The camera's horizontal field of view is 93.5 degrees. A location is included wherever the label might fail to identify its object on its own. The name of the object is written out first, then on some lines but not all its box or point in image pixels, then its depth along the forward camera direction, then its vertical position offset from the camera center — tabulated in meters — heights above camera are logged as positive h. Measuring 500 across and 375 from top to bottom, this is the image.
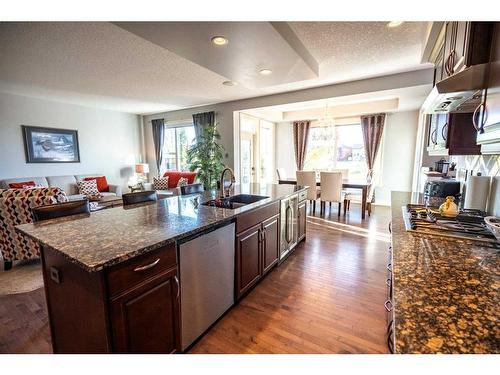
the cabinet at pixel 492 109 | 0.82 +0.19
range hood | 0.95 +0.31
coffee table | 4.76 -0.92
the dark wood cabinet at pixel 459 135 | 1.60 +0.16
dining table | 4.73 -0.59
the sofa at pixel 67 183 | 4.62 -0.53
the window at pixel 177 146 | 6.73 +0.35
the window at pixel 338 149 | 6.21 +0.24
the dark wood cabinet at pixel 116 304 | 1.06 -0.73
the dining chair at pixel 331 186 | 4.80 -0.58
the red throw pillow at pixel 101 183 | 5.63 -0.62
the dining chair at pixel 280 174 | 5.85 -0.39
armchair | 2.59 -0.65
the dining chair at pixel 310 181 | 5.05 -0.50
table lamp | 6.60 -0.31
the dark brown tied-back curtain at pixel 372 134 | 5.73 +0.60
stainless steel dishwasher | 1.46 -0.83
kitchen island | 1.06 -0.58
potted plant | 5.44 +0.02
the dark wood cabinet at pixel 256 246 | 1.97 -0.82
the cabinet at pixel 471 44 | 0.94 +0.47
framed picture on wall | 4.89 +0.29
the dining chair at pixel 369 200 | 5.01 -0.90
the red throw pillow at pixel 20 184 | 4.32 -0.49
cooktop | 1.29 -0.41
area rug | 2.32 -1.28
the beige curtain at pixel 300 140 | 6.81 +0.53
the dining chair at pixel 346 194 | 5.04 -0.79
